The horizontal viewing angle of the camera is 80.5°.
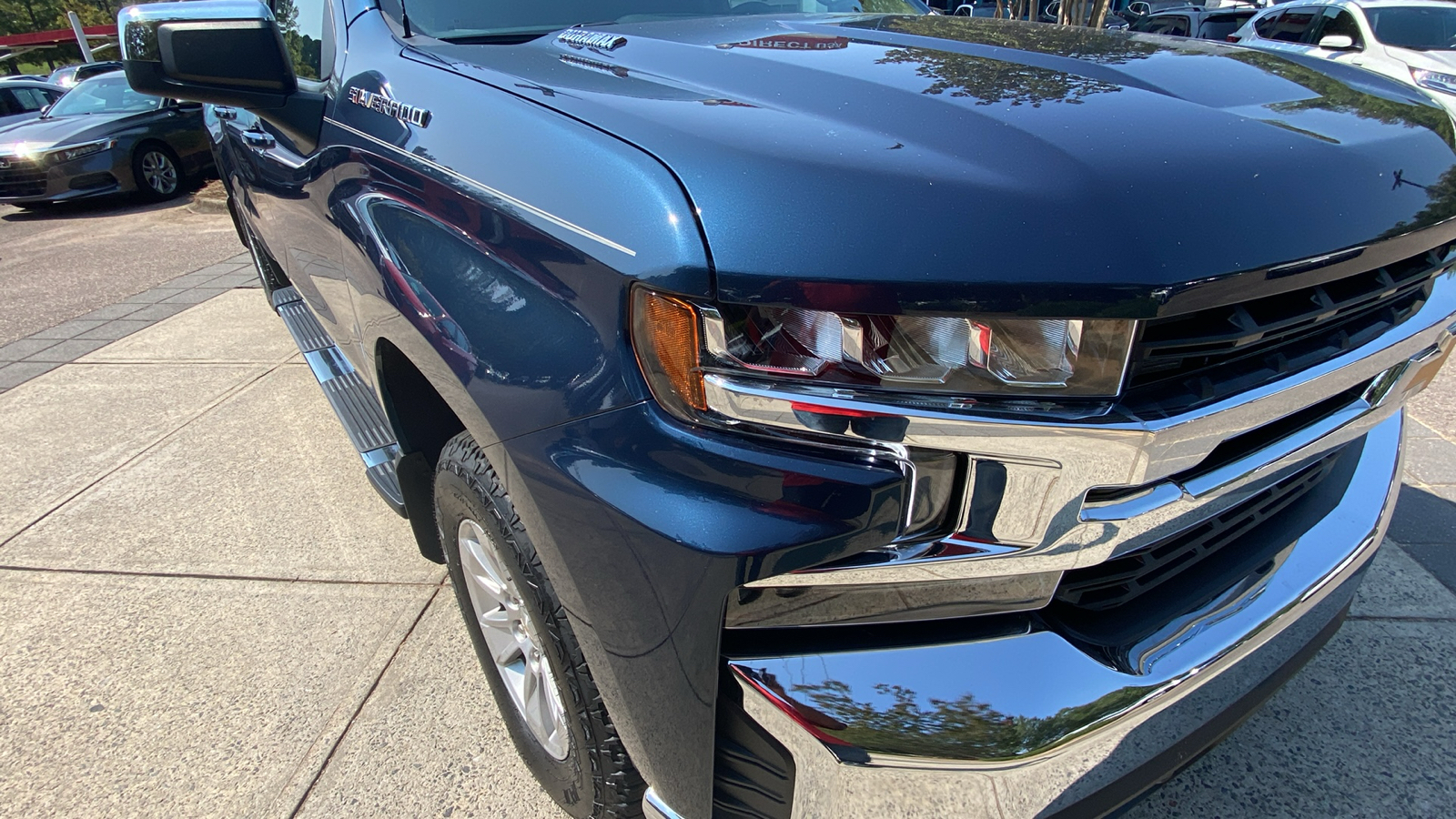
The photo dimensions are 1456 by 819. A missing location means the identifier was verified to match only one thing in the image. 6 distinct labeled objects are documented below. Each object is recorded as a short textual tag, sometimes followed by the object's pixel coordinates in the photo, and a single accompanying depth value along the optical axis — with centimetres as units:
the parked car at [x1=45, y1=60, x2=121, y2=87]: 1291
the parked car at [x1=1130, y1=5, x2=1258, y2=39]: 1102
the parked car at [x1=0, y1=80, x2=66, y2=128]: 1222
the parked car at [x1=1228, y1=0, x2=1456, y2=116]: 775
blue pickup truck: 104
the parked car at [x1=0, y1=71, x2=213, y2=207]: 891
